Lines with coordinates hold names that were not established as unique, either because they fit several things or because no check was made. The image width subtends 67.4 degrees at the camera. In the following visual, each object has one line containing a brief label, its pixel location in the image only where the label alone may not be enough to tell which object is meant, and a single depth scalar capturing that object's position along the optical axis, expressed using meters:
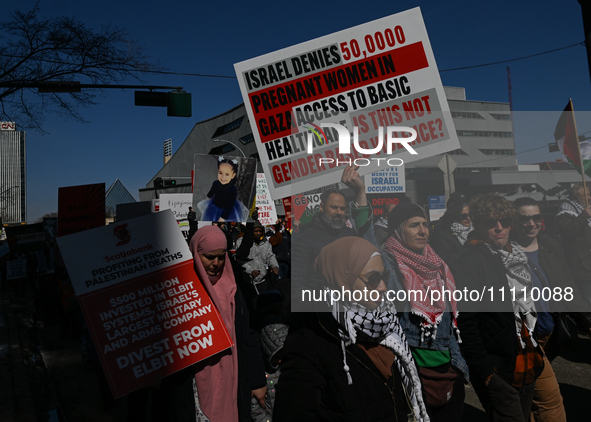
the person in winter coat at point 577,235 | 3.22
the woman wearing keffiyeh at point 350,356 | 1.96
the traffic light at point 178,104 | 8.53
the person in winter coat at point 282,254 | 9.32
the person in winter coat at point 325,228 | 2.34
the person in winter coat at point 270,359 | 2.78
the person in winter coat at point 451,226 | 2.68
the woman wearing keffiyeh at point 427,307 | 2.48
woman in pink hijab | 2.65
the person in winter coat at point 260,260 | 7.00
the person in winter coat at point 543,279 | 3.00
